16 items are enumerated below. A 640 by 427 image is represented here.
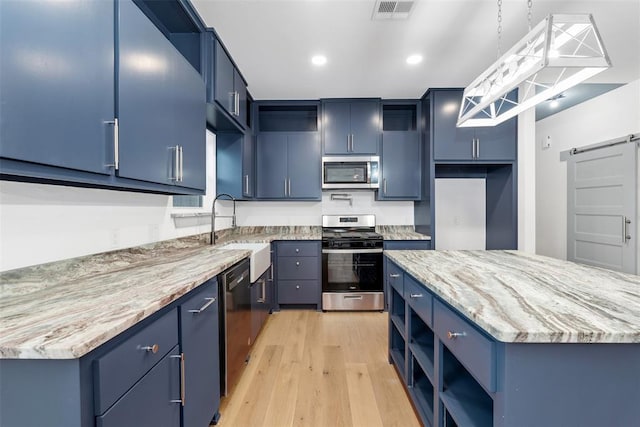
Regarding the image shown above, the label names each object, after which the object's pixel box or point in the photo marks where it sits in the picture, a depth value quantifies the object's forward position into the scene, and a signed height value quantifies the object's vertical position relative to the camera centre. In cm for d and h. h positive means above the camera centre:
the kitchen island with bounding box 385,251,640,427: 81 -43
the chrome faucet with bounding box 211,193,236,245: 264 -9
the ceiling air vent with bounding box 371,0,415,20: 186 +141
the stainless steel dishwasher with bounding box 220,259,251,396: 164 -73
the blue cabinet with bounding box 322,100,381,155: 349 +110
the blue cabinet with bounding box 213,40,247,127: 215 +112
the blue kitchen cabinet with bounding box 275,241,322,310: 329 -75
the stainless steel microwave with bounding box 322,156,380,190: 347 +50
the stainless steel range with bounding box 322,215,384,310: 324 -72
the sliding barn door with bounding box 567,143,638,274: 299 +4
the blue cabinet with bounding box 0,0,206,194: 79 +44
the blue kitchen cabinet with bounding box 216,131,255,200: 313 +57
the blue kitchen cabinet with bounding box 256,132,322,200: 354 +61
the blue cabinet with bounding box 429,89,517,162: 325 +88
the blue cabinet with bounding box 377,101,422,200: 354 +59
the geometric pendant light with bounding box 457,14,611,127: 116 +72
